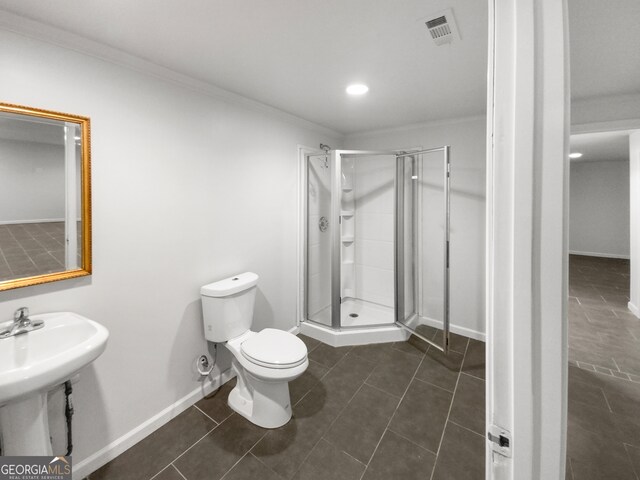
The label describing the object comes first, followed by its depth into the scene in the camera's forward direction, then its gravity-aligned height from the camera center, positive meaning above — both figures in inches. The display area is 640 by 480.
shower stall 111.2 -1.6
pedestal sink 39.0 -19.8
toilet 67.9 -29.5
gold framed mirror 50.5 +9.0
